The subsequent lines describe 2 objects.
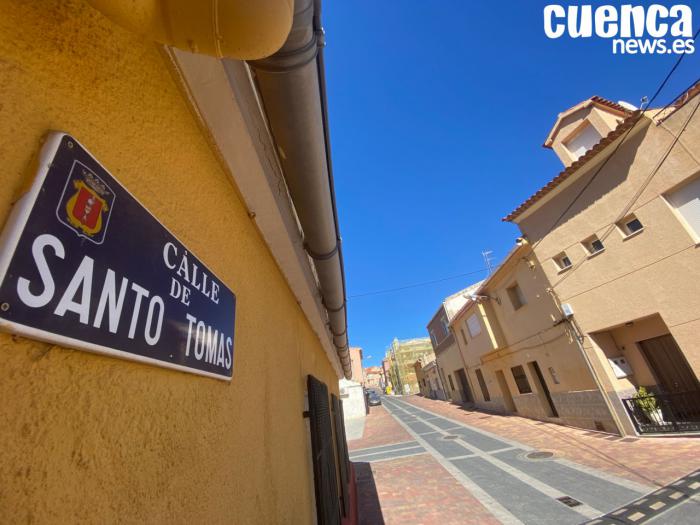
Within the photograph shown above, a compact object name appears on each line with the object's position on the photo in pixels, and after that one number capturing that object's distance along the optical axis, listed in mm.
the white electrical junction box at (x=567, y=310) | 10414
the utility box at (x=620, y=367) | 9484
